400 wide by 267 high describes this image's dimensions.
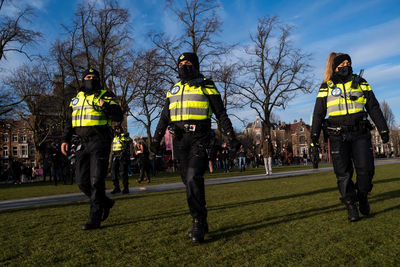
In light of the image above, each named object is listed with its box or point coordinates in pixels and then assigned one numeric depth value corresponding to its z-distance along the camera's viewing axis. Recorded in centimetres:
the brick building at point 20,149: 7888
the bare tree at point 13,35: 2167
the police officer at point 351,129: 461
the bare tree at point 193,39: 2405
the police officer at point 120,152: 1062
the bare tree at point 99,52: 2181
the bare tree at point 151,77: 2342
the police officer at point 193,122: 394
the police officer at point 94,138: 476
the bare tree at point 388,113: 7106
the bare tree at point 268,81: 2920
